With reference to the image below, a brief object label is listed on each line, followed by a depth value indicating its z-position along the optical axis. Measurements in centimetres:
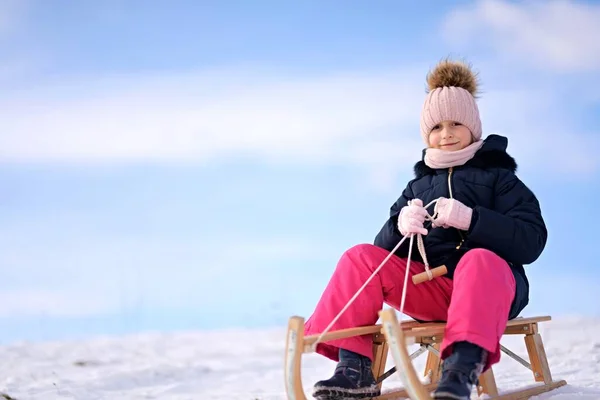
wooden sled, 439
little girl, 447
